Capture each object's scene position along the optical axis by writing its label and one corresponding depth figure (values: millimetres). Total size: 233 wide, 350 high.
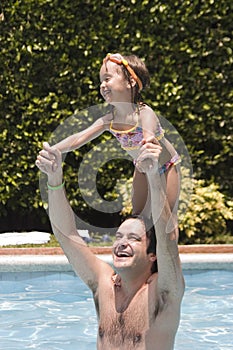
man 6150
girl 7574
